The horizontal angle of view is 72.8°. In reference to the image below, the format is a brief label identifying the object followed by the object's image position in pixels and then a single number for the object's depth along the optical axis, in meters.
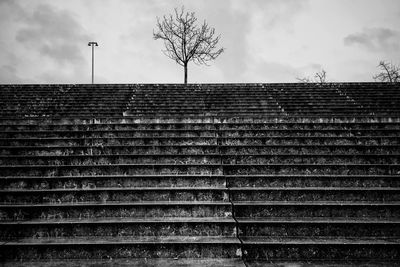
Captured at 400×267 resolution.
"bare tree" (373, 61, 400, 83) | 26.02
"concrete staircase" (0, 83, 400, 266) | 3.53
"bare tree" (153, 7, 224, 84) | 19.98
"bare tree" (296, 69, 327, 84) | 33.00
